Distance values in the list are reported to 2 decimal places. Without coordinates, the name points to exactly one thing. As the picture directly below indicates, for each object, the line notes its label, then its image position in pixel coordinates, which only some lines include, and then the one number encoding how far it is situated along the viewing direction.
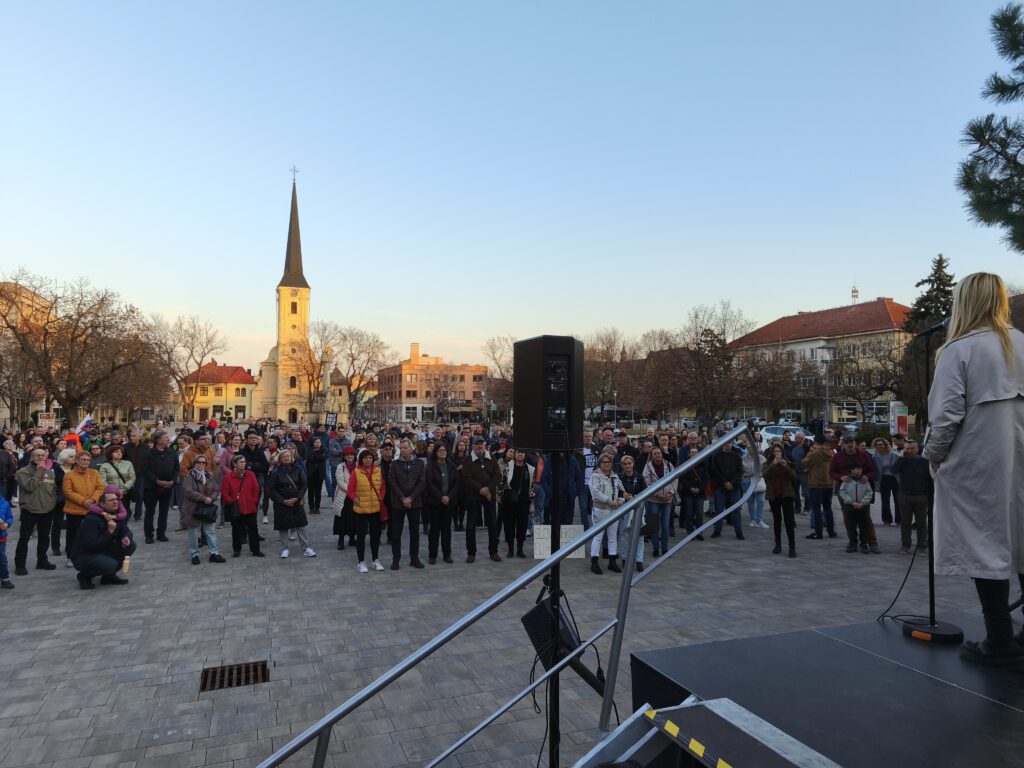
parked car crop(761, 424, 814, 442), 30.59
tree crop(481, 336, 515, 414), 73.81
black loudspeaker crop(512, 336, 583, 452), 4.48
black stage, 2.34
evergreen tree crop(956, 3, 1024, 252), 8.71
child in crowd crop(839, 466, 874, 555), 10.55
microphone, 3.61
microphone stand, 3.44
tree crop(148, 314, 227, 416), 64.44
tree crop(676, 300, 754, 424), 31.70
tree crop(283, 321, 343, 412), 72.56
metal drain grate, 5.37
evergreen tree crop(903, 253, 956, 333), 44.44
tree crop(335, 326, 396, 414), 72.00
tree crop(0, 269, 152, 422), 31.00
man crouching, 8.25
